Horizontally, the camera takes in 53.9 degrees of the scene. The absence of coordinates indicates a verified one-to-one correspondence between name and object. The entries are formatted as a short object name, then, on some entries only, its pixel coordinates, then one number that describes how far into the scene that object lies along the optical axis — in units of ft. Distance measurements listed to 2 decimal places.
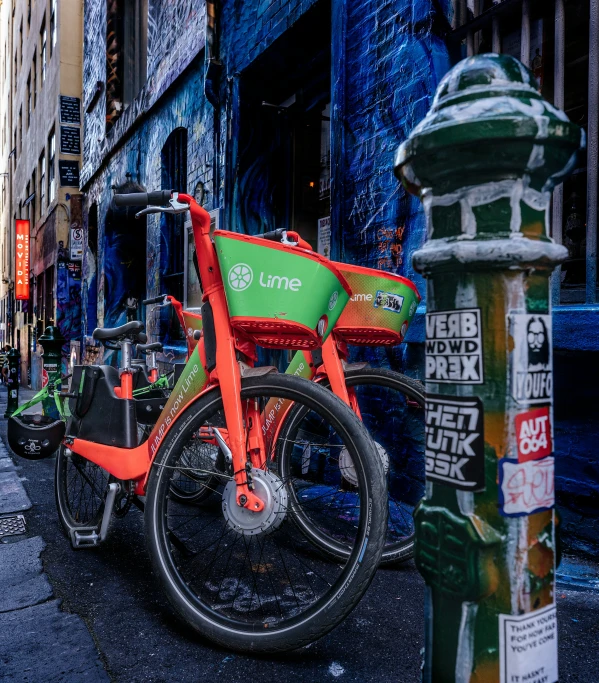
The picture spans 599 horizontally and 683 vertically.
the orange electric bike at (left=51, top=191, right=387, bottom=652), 6.24
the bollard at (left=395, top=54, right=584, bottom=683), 3.20
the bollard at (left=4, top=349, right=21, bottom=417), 27.78
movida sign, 69.15
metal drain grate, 10.83
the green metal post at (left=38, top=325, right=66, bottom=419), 22.67
